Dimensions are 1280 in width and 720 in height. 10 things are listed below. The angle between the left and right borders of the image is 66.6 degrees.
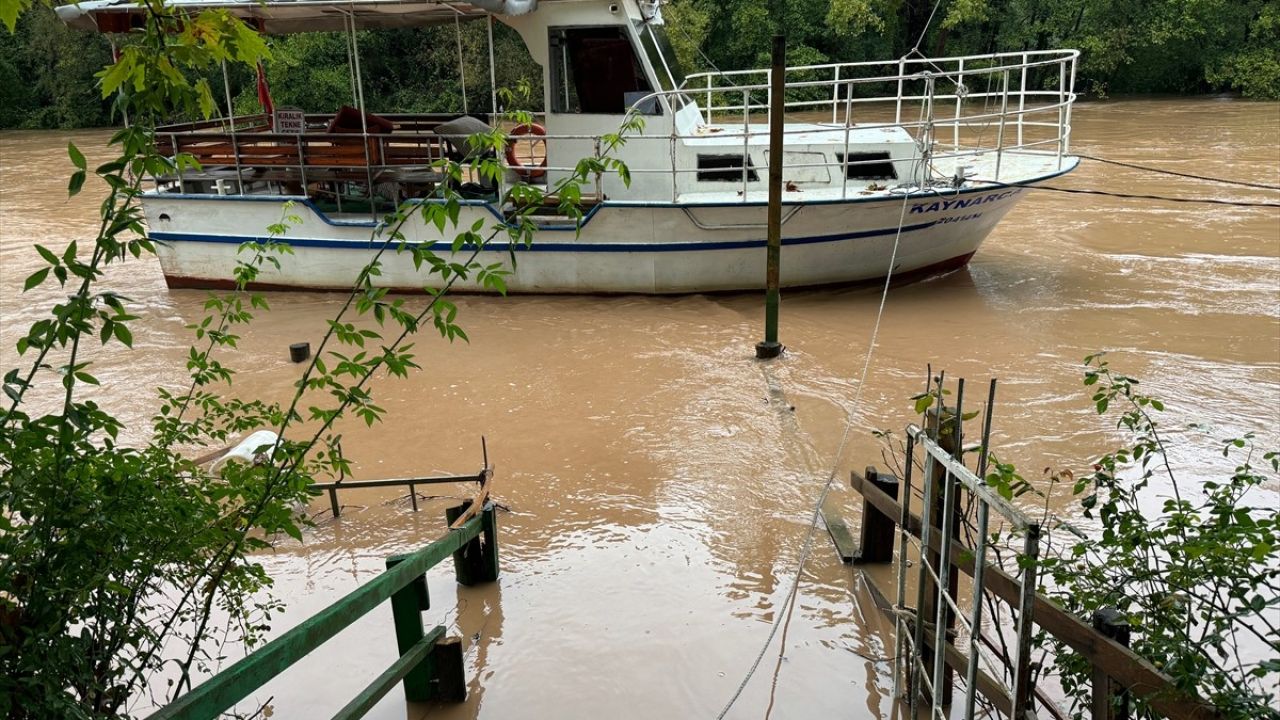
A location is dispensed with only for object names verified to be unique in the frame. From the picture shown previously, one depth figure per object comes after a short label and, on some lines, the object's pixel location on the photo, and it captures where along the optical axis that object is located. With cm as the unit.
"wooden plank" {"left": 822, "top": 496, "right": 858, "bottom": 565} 541
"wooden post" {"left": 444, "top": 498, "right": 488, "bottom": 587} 522
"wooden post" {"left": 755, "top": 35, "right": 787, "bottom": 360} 783
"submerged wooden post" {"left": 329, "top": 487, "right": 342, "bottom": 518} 587
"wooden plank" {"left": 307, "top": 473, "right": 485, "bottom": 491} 537
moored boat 1005
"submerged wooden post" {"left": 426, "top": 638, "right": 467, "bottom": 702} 419
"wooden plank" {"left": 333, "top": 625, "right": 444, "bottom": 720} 356
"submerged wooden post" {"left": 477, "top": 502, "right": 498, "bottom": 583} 518
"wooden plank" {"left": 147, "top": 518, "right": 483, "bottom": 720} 257
